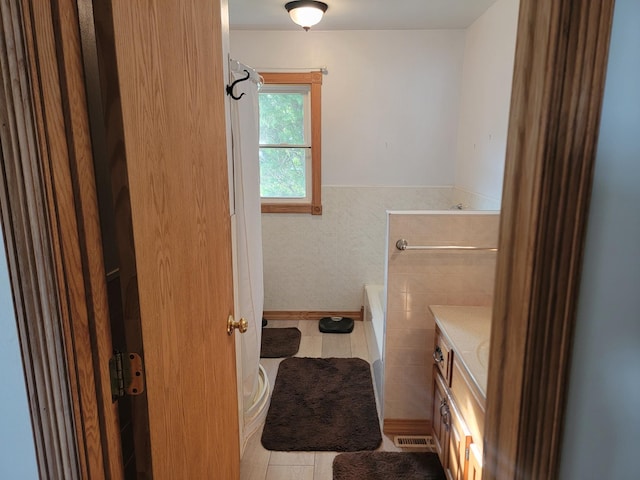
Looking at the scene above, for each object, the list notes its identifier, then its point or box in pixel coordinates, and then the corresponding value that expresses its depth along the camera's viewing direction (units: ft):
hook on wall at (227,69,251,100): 5.80
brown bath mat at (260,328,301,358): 10.46
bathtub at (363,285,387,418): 8.34
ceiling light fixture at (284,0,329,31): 8.75
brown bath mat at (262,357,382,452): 7.28
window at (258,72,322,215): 11.51
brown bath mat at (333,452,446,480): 6.46
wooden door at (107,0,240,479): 2.43
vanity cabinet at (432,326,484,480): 4.82
